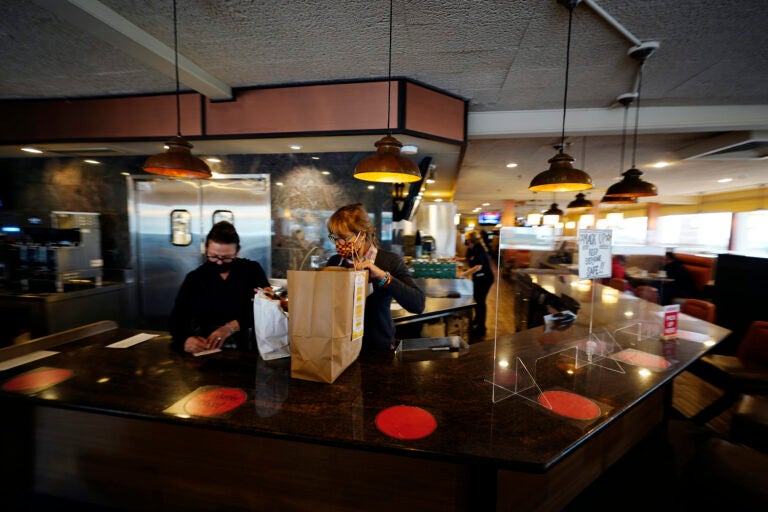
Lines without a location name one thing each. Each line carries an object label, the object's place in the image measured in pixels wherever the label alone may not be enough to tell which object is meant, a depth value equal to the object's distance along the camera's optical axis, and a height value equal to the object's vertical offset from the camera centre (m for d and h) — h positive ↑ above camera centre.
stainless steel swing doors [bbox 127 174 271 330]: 4.37 +0.15
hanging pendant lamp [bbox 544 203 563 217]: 6.63 +0.66
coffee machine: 3.56 -0.29
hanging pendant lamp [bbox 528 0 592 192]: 2.58 +0.58
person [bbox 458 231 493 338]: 5.38 -0.69
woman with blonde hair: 1.66 -0.19
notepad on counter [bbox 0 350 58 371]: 1.45 -0.64
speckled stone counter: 1.00 -0.63
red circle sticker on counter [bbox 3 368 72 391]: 1.23 -0.63
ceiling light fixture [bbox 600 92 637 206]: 3.45 +1.60
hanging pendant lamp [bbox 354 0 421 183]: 2.00 +0.50
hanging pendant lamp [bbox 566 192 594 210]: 5.45 +0.70
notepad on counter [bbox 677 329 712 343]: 2.05 -0.62
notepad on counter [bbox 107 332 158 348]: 1.76 -0.64
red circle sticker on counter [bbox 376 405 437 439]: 0.98 -0.62
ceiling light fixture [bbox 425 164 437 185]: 4.80 +1.15
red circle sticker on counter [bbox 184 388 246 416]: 1.09 -0.62
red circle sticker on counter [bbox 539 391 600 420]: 1.12 -0.62
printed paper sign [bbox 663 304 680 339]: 2.04 -0.52
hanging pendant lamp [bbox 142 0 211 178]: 1.99 +0.47
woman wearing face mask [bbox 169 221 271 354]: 2.03 -0.41
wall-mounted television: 13.54 +0.96
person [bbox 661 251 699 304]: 5.91 -0.65
